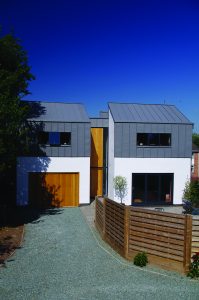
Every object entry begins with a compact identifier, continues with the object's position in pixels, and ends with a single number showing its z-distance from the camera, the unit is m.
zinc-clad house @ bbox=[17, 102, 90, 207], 18.50
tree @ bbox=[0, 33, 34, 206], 12.34
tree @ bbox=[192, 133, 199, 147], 69.00
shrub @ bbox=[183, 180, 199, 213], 16.91
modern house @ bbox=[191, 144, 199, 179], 39.75
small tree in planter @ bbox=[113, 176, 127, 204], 18.50
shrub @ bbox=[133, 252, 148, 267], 8.94
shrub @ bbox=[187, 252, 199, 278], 8.20
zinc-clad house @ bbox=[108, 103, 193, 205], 19.00
